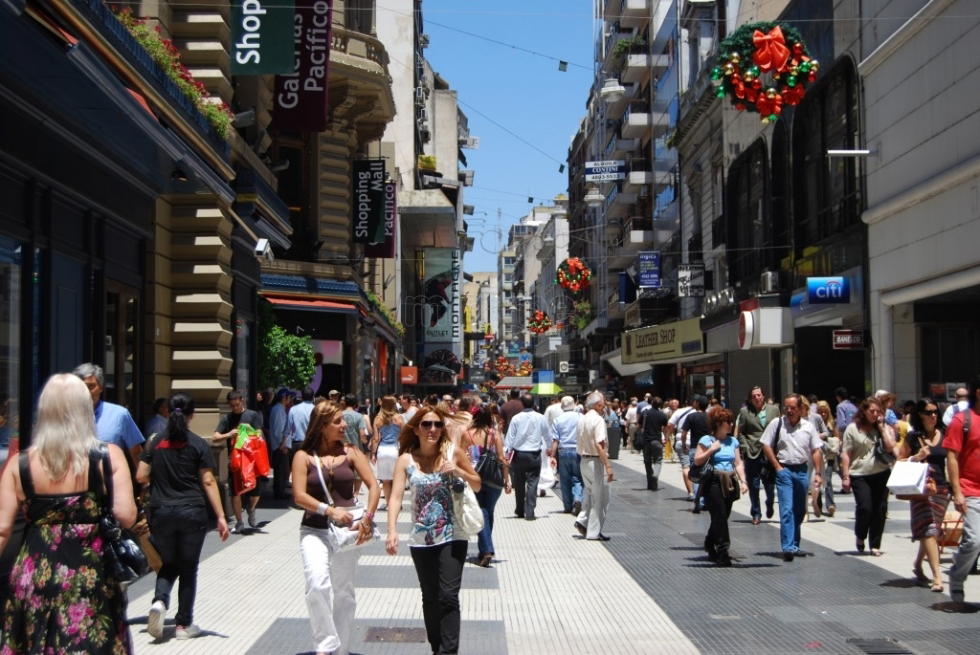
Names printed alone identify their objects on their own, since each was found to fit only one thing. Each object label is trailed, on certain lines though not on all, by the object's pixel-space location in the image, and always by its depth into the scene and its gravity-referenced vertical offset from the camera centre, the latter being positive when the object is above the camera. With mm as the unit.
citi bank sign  25719 +1977
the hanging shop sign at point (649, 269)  48156 +4664
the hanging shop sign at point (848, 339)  24578 +903
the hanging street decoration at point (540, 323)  81312 +4256
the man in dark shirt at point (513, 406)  19298 -320
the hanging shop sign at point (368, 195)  33281 +5328
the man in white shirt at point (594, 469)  14266 -987
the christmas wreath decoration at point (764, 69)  22766 +5962
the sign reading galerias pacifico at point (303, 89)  22469 +5743
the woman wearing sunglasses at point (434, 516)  7461 -816
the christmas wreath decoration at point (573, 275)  57844 +5370
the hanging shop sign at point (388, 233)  35312 +4607
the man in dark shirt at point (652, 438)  22156 -973
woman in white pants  7379 -799
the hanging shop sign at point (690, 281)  42281 +3681
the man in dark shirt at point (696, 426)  18516 -636
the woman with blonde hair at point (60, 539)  5141 -642
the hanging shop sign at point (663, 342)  40781 +1616
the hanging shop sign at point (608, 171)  56656 +10145
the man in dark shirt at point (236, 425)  14172 -445
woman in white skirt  15883 -677
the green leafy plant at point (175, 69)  14492 +4049
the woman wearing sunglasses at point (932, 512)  10328 -1118
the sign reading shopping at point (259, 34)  18172 +5364
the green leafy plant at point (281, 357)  22141 +587
